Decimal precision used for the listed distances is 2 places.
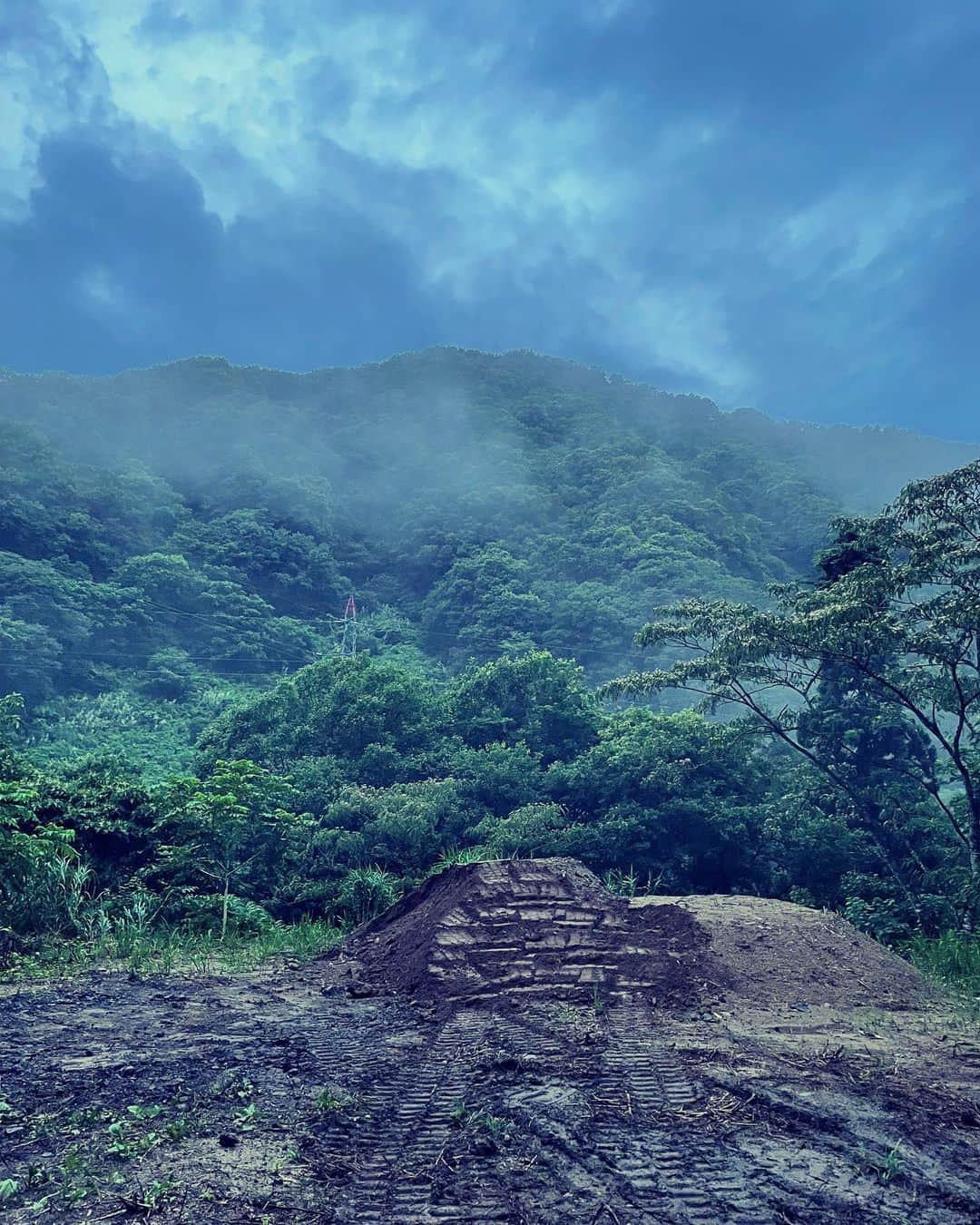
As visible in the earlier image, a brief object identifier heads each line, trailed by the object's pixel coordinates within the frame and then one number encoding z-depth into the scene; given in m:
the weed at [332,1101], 4.43
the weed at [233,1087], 4.61
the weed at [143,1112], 4.20
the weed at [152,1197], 3.21
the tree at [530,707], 20.58
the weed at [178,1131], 3.92
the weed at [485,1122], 4.12
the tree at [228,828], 12.38
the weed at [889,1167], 3.65
